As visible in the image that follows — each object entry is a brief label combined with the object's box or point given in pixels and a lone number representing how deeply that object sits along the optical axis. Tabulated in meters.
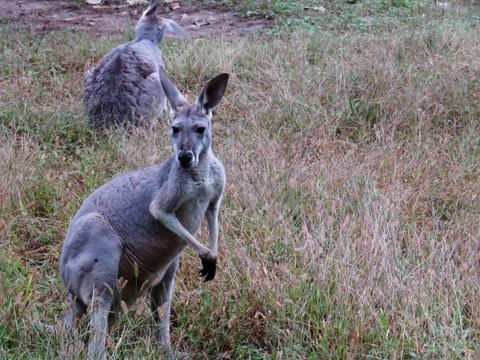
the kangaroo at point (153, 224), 5.89
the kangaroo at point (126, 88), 12.03
